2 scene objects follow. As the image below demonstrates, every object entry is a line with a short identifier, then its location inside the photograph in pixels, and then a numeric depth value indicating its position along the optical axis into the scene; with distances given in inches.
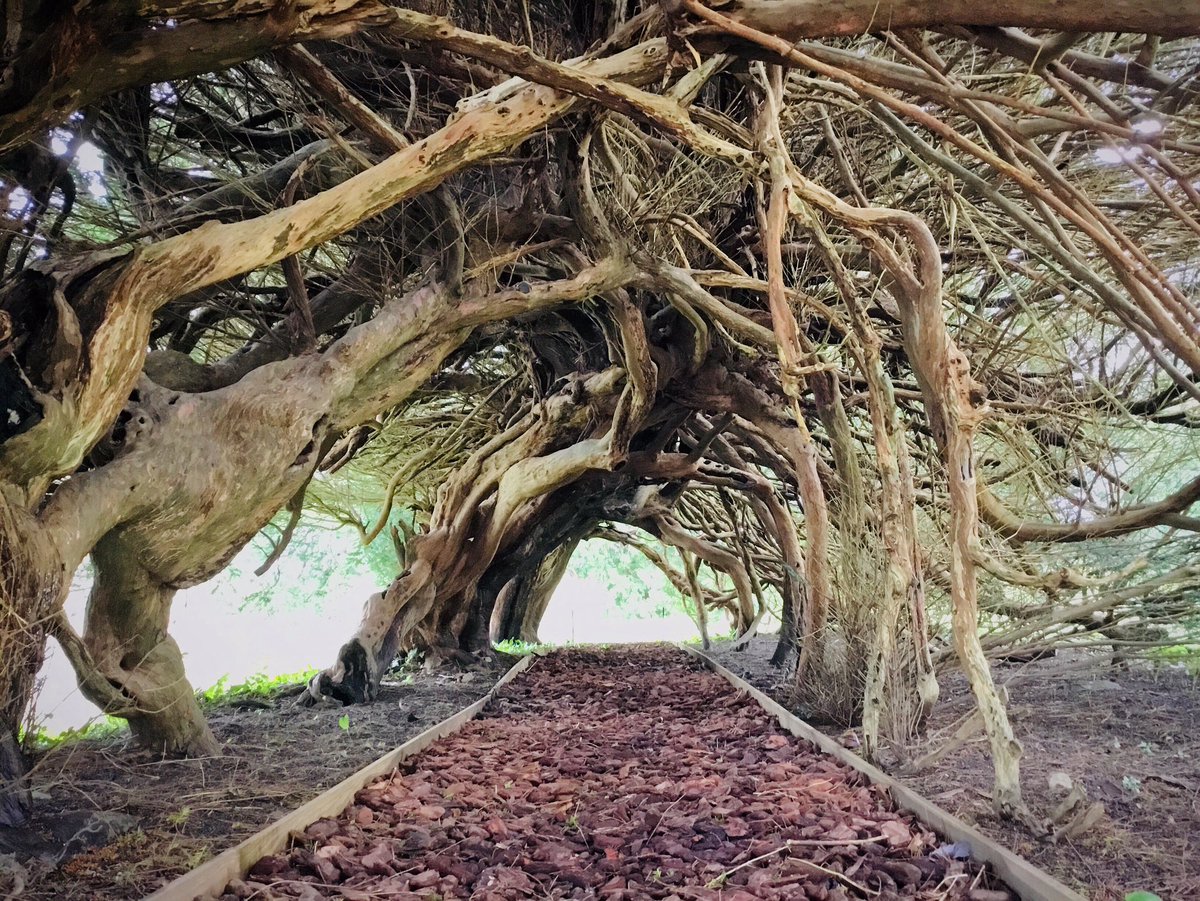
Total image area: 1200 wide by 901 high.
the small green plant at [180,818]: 85.3
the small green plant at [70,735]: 85.4
